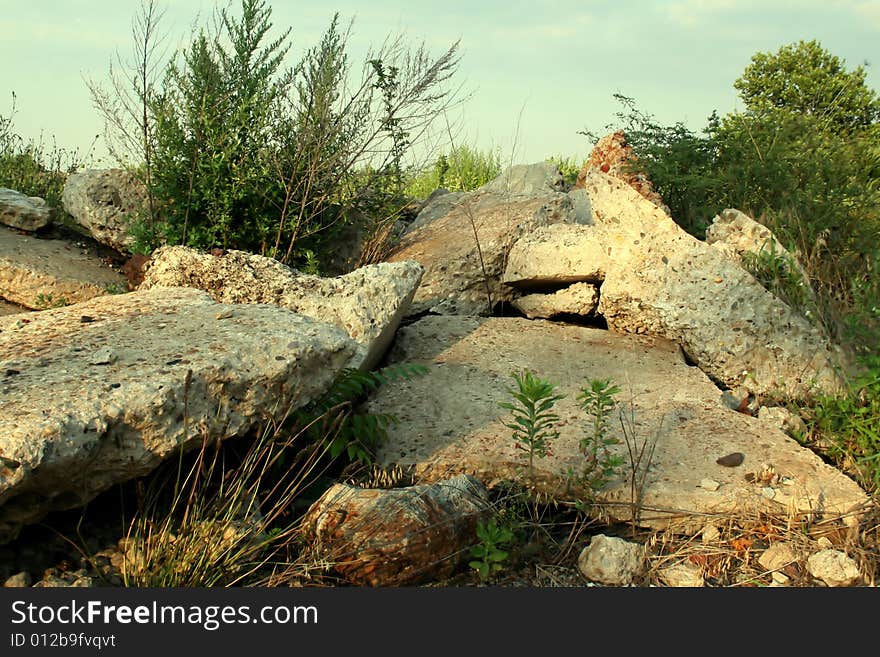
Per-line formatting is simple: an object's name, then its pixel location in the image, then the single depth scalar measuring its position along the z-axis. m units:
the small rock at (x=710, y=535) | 4.26
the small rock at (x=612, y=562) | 3.99
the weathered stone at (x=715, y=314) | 5.63
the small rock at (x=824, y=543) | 4.12
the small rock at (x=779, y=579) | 3.99
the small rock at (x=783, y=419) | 5.20
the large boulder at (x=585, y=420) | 4.45
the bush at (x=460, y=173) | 12.93
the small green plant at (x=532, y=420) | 4.09
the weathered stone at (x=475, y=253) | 7.14
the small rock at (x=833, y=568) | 3.89
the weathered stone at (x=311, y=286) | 5.52
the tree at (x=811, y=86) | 14.67
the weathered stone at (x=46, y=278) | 7.25
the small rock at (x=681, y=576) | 3.99
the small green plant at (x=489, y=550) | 3.75
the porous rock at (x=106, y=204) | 7.85
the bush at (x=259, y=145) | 7.21
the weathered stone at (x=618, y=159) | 7.92
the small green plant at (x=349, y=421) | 4.48
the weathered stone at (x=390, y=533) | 3.78
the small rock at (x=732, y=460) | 4.67
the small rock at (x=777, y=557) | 4.07
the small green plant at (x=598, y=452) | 4.32
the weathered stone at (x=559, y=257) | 6.54
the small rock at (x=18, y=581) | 3.48
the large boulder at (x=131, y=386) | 3.41
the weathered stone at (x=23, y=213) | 8.16
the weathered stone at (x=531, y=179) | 10.23
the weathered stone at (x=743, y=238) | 6.30
